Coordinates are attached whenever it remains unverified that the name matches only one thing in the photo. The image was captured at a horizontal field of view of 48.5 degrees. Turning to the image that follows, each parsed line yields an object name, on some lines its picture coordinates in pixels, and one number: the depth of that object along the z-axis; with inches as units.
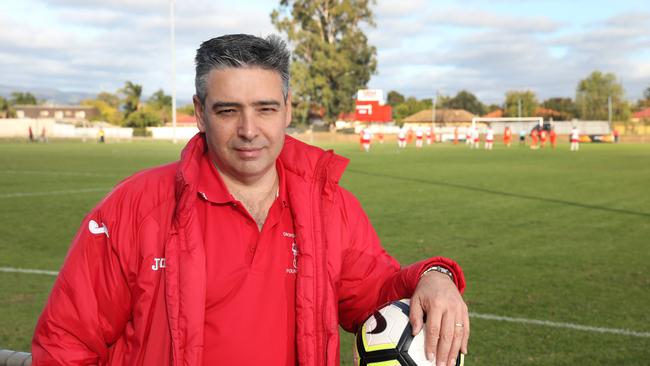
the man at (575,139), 1679.4
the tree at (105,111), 4387.3
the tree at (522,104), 4643.2
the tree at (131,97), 3750.0
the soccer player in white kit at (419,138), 1969.0
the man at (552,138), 1938.7
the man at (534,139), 1889.3
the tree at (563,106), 4195.4
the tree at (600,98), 3912.4
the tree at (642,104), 4769.9
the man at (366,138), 1662.3
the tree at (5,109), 4491.6
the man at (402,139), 1953.7
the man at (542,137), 2027.6
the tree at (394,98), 5816.9
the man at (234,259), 87.9
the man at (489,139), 1801.3
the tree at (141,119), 3690.9
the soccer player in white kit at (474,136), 1954.0
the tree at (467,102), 5467.5
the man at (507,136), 2027.6
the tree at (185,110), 5716.0
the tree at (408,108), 5098.4
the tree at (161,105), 4473.4
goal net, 3132.4
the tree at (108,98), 5551.2
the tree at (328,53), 2760.8
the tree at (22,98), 5423.2
